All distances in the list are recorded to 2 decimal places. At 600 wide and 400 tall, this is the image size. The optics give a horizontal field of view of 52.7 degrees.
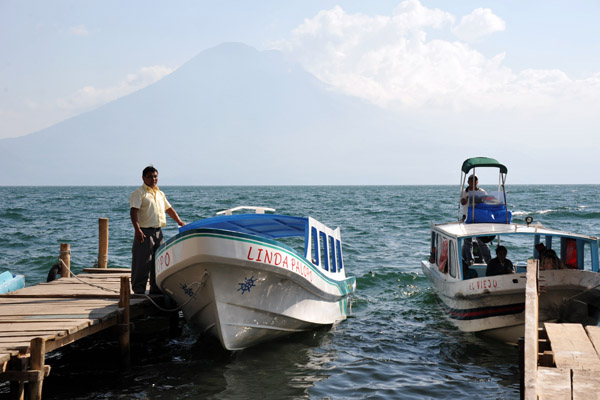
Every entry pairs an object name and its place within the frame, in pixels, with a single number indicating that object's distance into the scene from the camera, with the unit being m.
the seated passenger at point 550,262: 11.55
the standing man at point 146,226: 10.83
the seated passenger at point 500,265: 12.09
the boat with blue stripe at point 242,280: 9.38
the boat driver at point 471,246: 15.23
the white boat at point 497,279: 10.62
